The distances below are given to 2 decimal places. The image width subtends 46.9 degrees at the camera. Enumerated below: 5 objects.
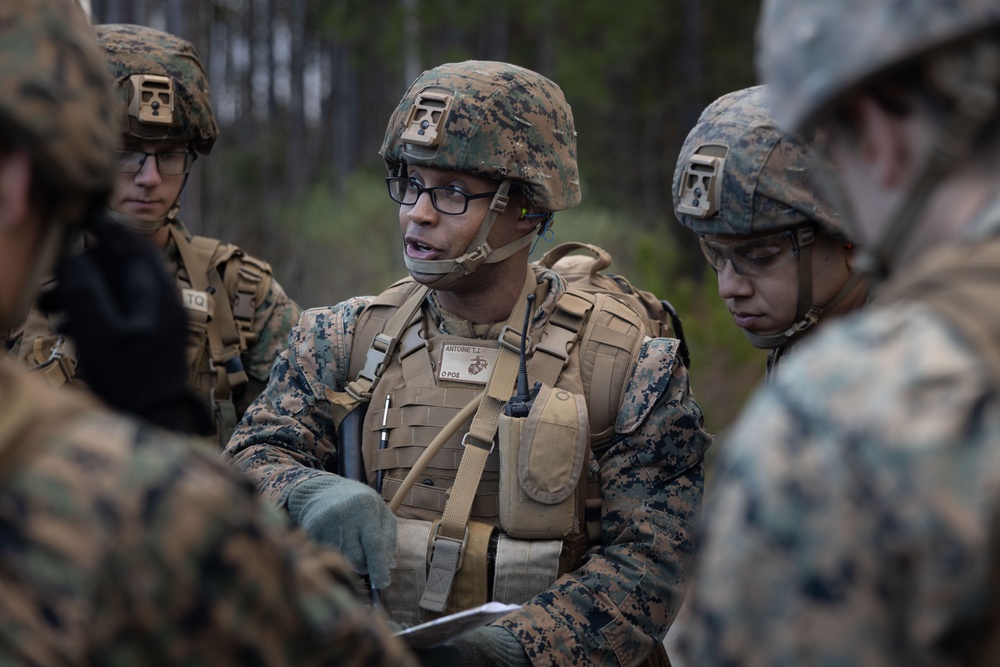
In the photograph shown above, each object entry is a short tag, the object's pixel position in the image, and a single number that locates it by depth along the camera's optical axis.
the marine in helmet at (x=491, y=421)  3.55
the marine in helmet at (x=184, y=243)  4.98
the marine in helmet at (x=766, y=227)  3.78
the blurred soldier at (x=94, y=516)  1.44
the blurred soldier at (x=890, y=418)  1.38
